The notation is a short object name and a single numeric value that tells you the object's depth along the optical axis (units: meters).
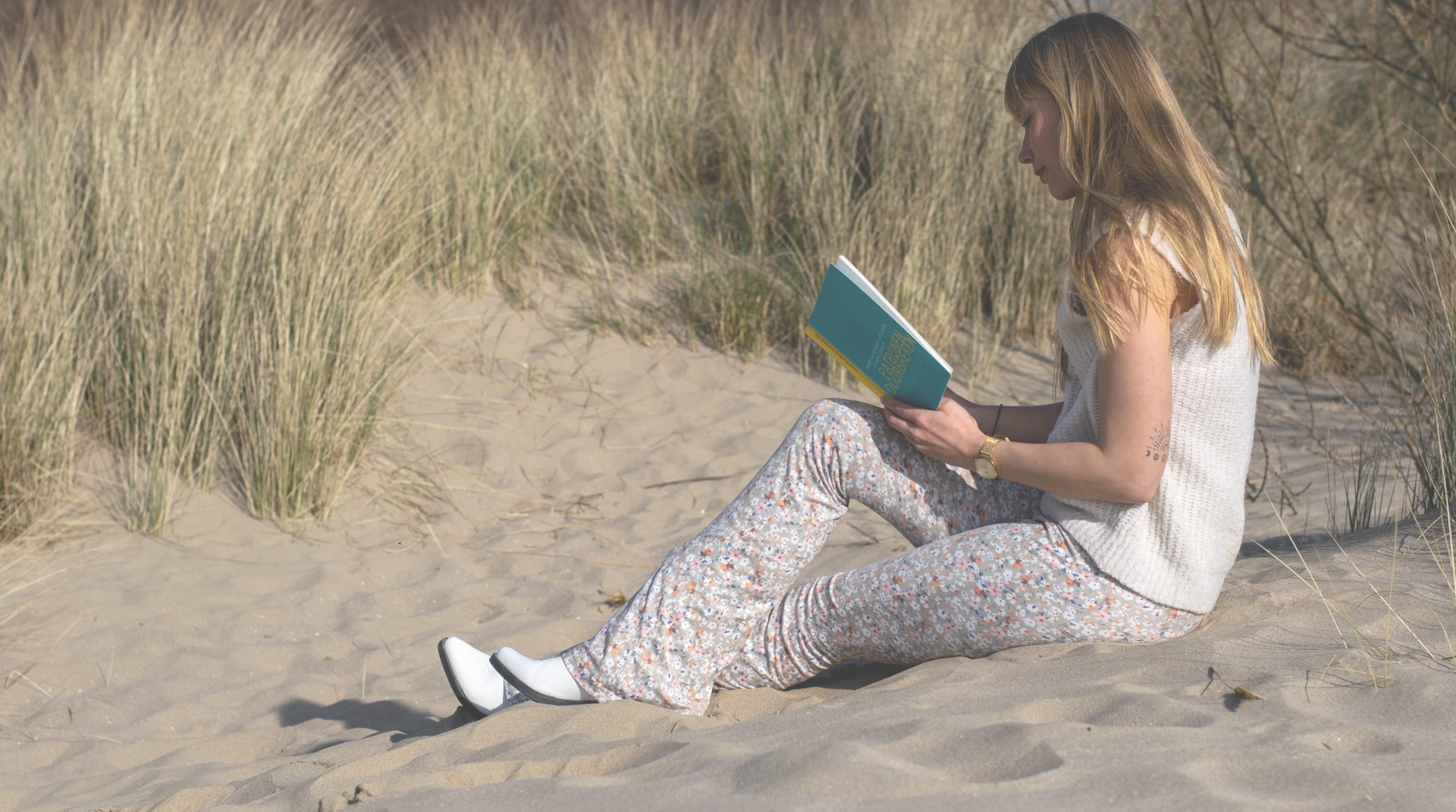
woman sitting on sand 4.48
